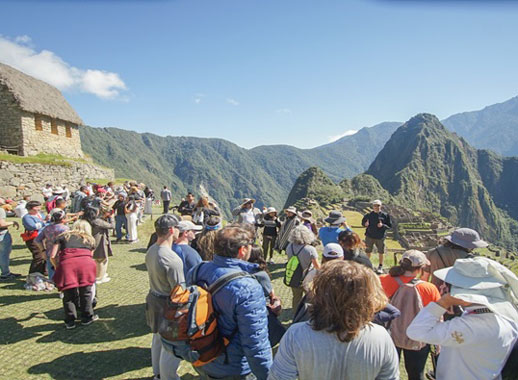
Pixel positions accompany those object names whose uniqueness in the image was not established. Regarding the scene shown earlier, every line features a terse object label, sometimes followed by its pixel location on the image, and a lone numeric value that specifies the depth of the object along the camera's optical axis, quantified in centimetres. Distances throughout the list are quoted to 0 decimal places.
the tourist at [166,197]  1613
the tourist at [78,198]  1120
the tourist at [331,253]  375
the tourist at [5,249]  696
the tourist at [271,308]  314
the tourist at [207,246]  431
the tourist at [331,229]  613
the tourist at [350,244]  462
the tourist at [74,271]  511
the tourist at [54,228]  598
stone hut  2309
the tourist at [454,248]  451
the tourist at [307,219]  796
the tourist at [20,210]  867
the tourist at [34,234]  705
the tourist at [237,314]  248
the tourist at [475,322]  212
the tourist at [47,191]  1426
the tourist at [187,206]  1068
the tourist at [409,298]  337
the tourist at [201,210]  916
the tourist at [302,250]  487
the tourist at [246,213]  934
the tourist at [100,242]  620
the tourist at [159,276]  384
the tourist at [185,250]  428
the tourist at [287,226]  825
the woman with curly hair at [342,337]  190
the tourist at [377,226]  820
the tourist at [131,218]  1108
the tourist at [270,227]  902
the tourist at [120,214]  1098
